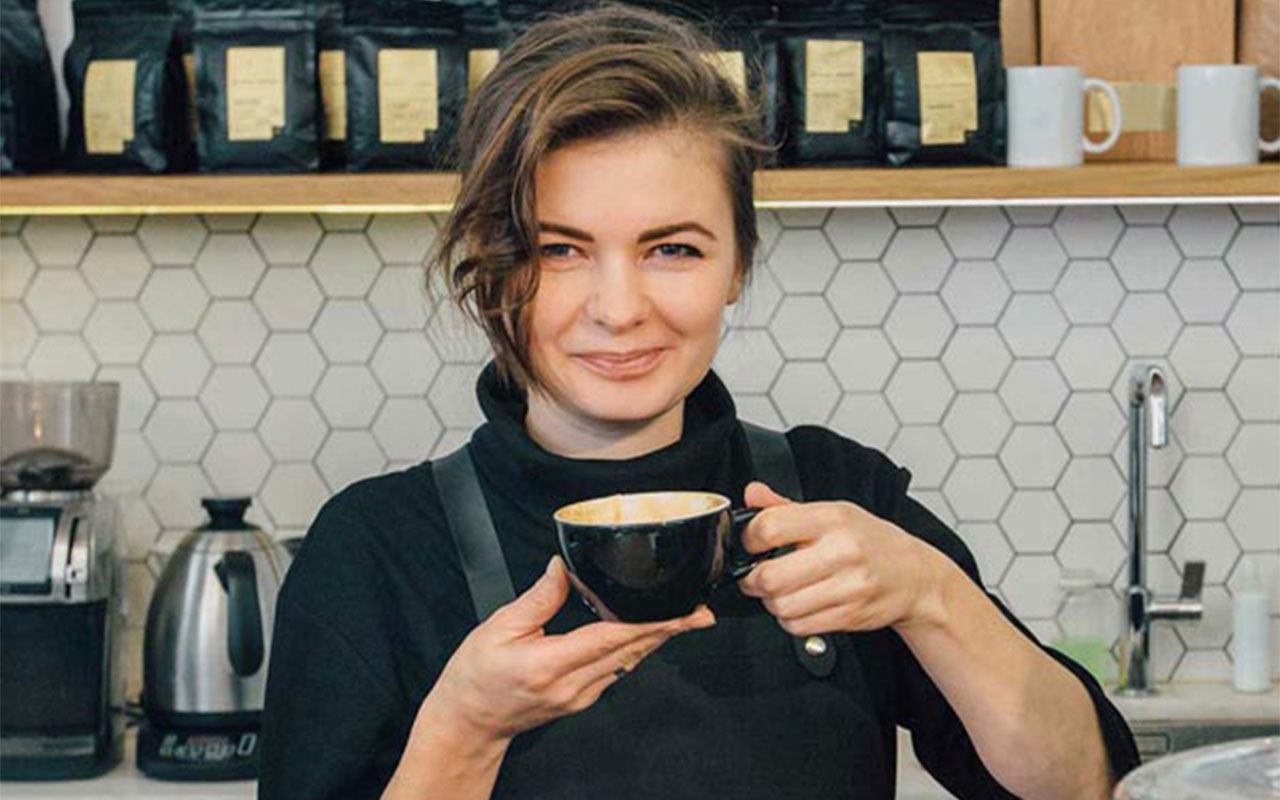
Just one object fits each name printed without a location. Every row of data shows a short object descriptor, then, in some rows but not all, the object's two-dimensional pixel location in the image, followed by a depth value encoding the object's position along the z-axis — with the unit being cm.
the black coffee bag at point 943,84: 260
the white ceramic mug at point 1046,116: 258
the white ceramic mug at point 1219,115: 259
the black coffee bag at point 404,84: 260
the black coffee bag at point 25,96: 265
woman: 145
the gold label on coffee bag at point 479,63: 259
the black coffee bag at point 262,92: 261
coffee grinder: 258
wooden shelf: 257
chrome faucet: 277
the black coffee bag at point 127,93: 265
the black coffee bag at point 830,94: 260
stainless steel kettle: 256
